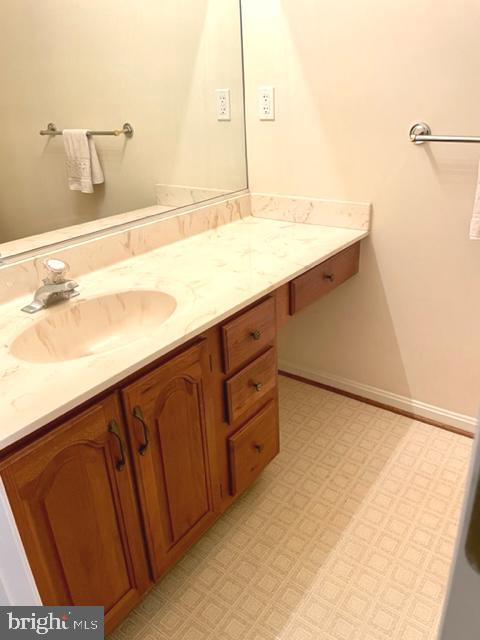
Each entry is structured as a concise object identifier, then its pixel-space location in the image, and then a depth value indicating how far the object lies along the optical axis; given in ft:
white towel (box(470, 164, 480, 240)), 4.90
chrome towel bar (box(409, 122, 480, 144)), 5.01
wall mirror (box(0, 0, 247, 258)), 4.32
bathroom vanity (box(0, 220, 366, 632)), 2.99
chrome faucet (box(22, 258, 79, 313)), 4.13
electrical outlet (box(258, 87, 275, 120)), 6.15
